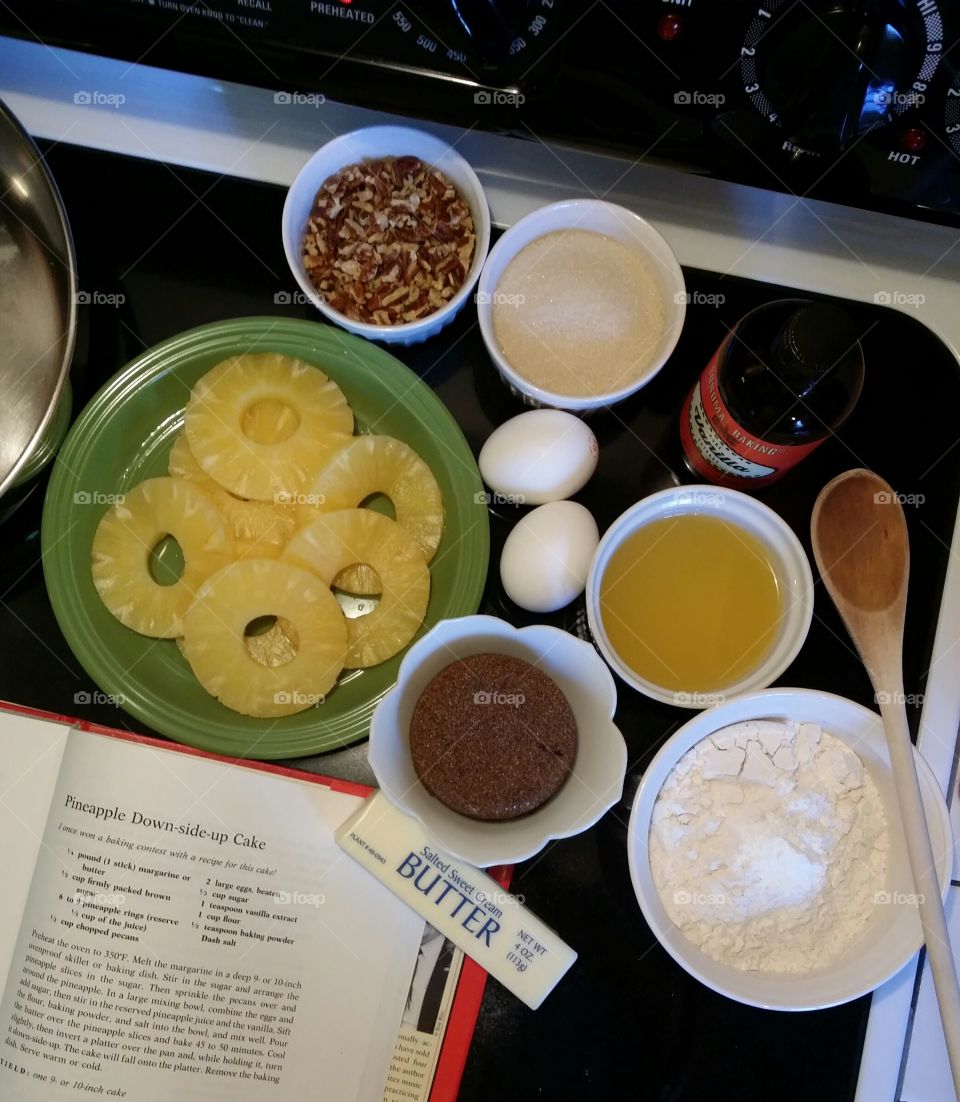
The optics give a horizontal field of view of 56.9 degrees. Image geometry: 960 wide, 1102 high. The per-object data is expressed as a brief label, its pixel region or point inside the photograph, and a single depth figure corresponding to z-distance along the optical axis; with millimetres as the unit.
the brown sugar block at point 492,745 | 768
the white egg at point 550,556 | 800
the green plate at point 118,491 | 812
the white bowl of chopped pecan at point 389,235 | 821
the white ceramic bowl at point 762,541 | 776
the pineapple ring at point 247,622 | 813
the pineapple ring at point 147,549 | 835
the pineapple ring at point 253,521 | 855
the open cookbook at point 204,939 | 804
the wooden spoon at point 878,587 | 727
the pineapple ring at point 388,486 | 843
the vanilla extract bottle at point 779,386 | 670
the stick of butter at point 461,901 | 793
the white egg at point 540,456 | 809
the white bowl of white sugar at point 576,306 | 823
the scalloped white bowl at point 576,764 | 730
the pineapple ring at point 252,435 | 843
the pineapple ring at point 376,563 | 829
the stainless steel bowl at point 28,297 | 762
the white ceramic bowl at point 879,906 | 729
